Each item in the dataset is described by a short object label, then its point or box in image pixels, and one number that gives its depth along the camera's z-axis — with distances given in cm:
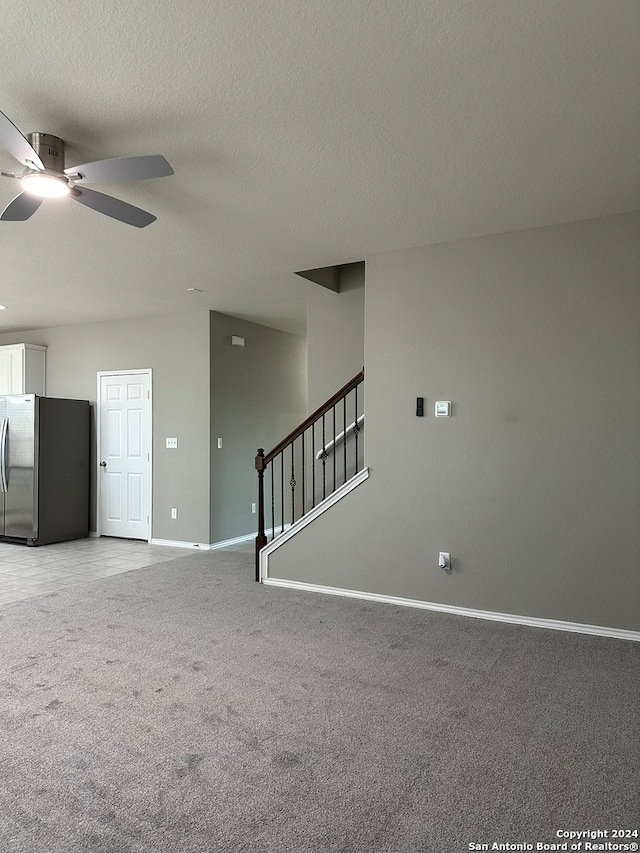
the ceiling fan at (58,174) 249
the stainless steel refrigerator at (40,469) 682
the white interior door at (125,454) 705
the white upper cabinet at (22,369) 754
